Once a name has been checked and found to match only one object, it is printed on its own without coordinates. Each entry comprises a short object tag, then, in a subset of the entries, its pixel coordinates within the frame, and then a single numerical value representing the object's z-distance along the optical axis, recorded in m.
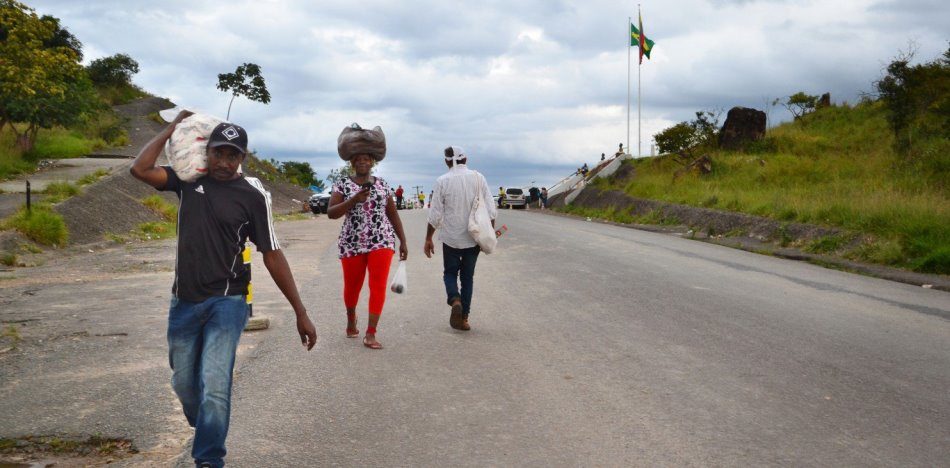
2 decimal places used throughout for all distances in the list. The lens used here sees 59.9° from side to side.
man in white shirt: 8.19
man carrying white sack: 3.72
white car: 58.25
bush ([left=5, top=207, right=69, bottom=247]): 15.91
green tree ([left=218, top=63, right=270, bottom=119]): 46.47
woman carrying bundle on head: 7.10
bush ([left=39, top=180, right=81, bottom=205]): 20.05
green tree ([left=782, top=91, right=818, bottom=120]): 45.12
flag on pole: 48.30
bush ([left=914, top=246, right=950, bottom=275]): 14.80
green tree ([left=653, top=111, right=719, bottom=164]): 41.41
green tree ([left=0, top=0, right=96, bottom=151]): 22.02
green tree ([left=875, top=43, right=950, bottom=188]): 26.56
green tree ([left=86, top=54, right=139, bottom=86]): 68.81
